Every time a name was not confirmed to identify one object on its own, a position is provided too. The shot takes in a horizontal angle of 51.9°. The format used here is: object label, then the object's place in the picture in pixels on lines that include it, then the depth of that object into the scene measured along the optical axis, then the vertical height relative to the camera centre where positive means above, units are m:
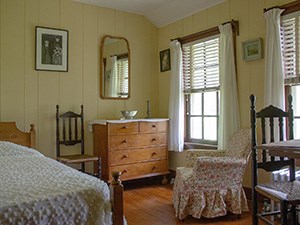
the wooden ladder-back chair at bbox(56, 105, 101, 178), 3.91 -0.26
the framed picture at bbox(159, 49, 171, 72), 4.80 +0.85
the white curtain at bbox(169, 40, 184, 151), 4.45 +0.16
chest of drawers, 3.98 -0.45
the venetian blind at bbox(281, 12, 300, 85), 3.11 +0.69
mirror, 4.52 +0.69
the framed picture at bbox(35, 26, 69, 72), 4.01 +0.87
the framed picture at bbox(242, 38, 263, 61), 3.40 +0.72
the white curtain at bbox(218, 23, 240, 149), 3.63 +0.24
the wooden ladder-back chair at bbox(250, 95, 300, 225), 1.90 -0.51
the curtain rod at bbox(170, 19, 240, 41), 3.69 +1.06
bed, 1.34 -0.40
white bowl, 4.39 +0.00
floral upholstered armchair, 2.96 -0.73
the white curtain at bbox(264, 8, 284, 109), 3.12 +0.51
